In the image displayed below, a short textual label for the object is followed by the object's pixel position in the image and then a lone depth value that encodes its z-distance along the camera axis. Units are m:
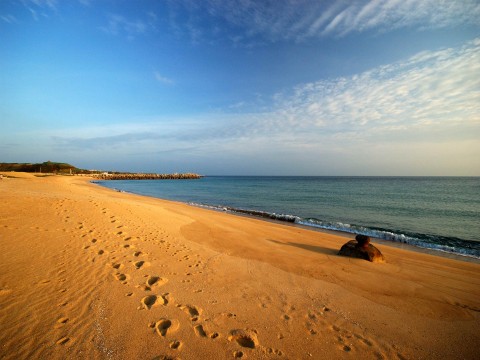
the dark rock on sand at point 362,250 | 7.84
